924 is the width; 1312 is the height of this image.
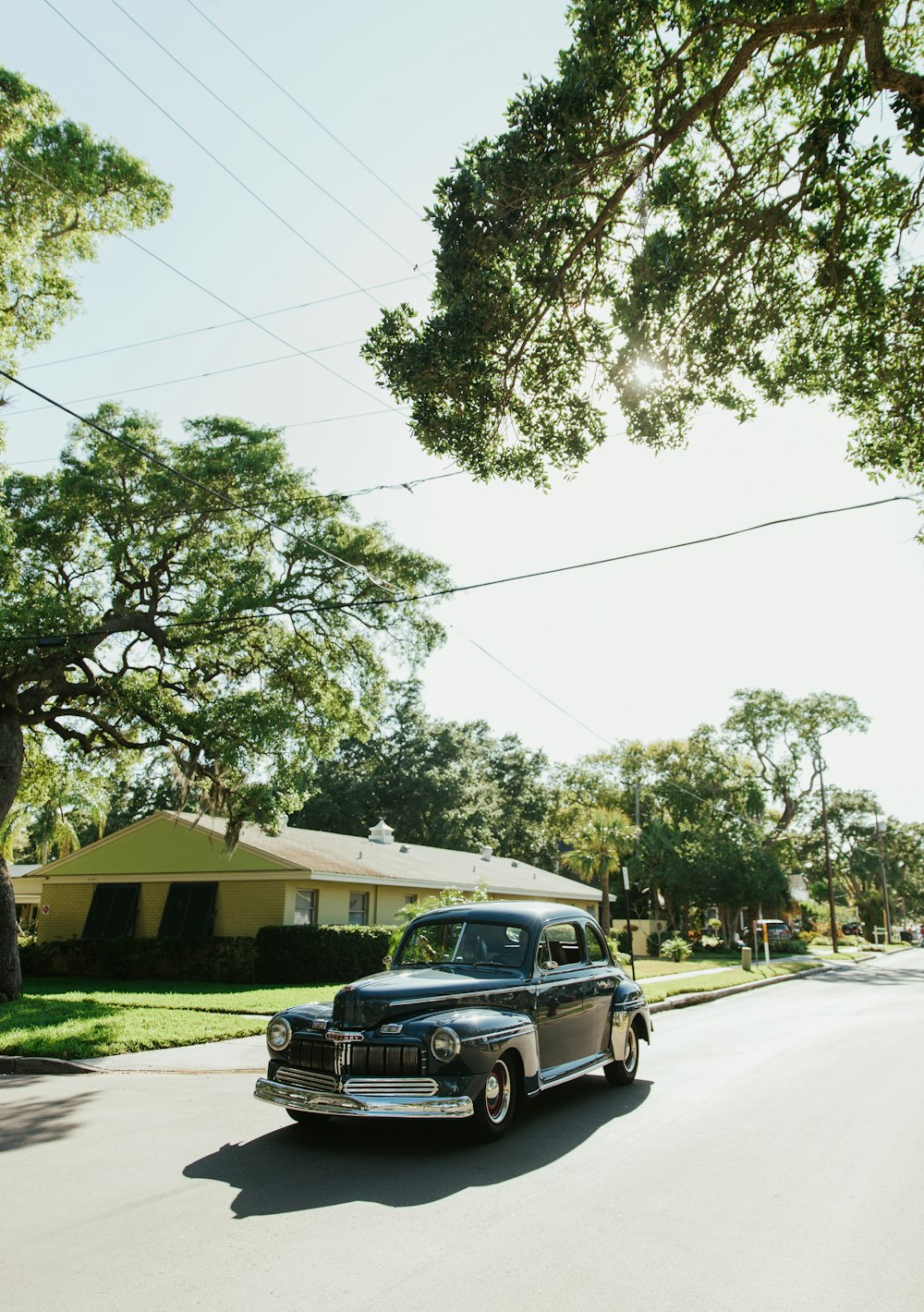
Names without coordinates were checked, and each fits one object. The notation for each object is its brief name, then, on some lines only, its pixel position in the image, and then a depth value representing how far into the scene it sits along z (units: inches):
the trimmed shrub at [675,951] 1360.7
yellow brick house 996.6
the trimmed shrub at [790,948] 1683.6
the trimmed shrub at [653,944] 1559.7
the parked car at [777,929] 2155.3
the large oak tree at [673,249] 324.5
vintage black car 245.4
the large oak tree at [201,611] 703.7
